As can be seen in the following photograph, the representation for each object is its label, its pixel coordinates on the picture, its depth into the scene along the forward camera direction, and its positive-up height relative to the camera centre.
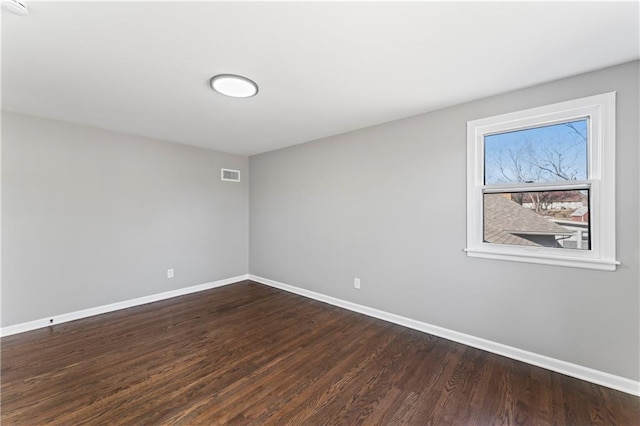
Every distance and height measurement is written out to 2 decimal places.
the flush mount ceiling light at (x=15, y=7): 1.35 +1.11
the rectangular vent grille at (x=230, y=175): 4.68 +0.70
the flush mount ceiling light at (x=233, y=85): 2.13 +1.11
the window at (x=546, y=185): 1.97 +0.25
